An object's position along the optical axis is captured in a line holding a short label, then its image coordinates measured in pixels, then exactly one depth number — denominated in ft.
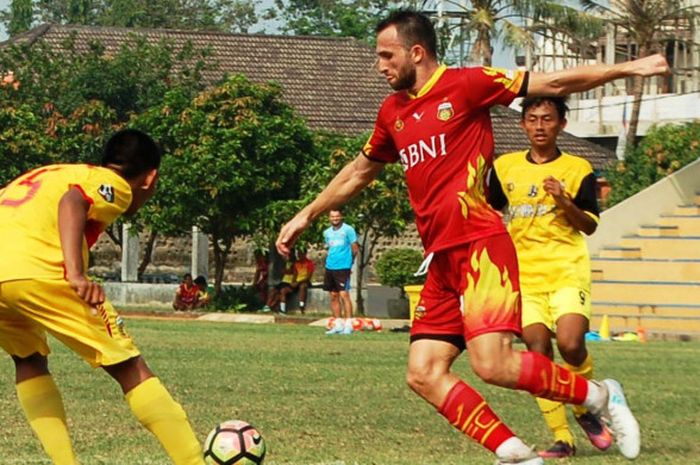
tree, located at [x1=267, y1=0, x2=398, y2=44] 218.59
